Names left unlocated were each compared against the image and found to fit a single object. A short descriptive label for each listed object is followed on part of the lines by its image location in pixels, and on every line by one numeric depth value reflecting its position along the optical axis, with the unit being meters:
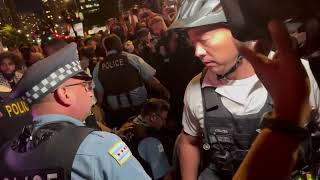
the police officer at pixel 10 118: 1.99
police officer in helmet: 1.60
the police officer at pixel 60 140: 1.35
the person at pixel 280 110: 0.50
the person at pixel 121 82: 3.52
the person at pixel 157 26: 4.55
